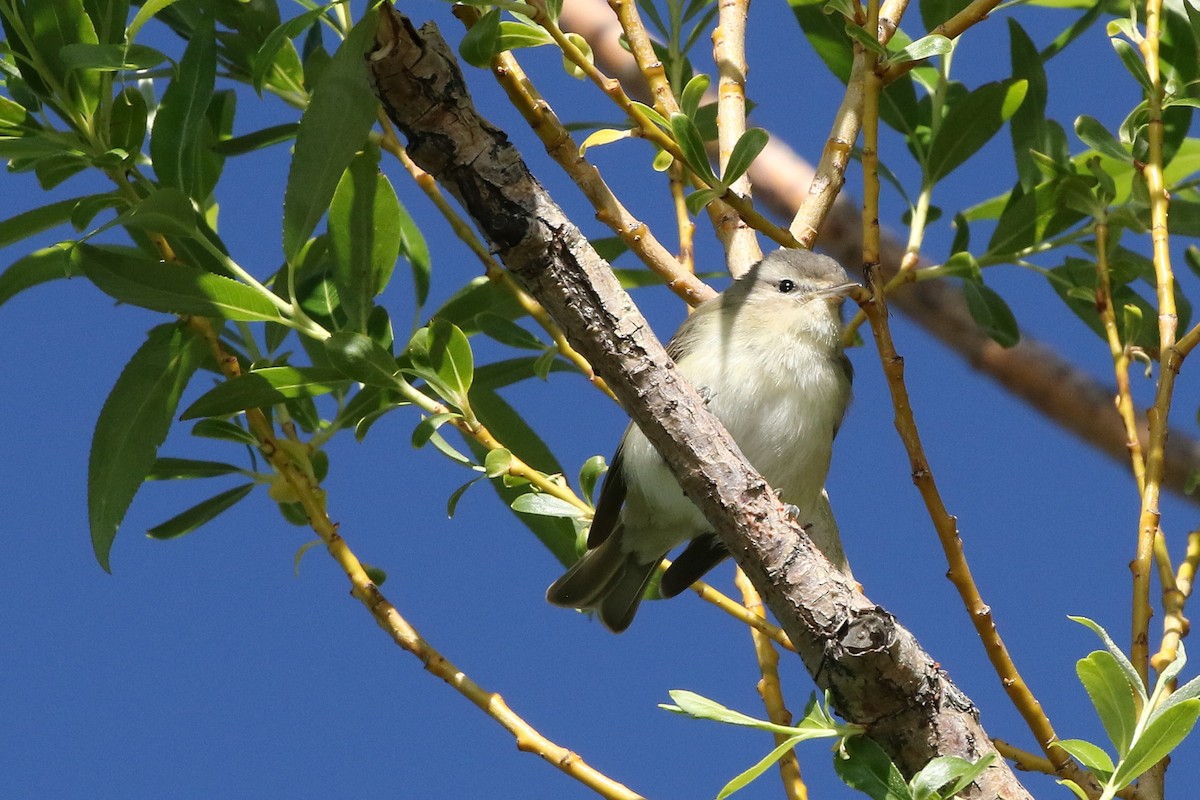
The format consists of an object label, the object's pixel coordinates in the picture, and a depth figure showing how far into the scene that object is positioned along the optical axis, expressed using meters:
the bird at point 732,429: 6.28
